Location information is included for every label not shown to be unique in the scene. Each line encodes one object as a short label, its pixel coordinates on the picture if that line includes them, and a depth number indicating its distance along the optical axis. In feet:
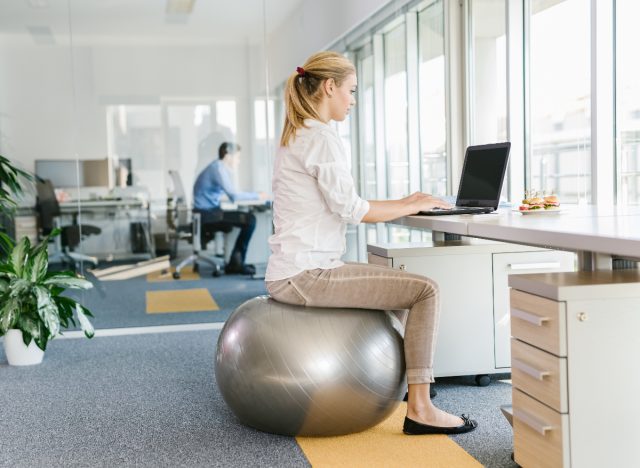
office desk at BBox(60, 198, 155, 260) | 17.16
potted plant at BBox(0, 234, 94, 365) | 13.78
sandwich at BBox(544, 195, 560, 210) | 9.83
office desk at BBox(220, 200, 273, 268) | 17.94
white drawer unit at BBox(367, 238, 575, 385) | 11.35
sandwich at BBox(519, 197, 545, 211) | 9.80
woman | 9.14
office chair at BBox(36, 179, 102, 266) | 17.10
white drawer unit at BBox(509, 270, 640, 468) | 6.82
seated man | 17.61
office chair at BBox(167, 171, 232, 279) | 17.43
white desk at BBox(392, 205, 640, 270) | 5.97
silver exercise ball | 8.87
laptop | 10.19
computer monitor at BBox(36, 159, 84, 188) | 17.08
